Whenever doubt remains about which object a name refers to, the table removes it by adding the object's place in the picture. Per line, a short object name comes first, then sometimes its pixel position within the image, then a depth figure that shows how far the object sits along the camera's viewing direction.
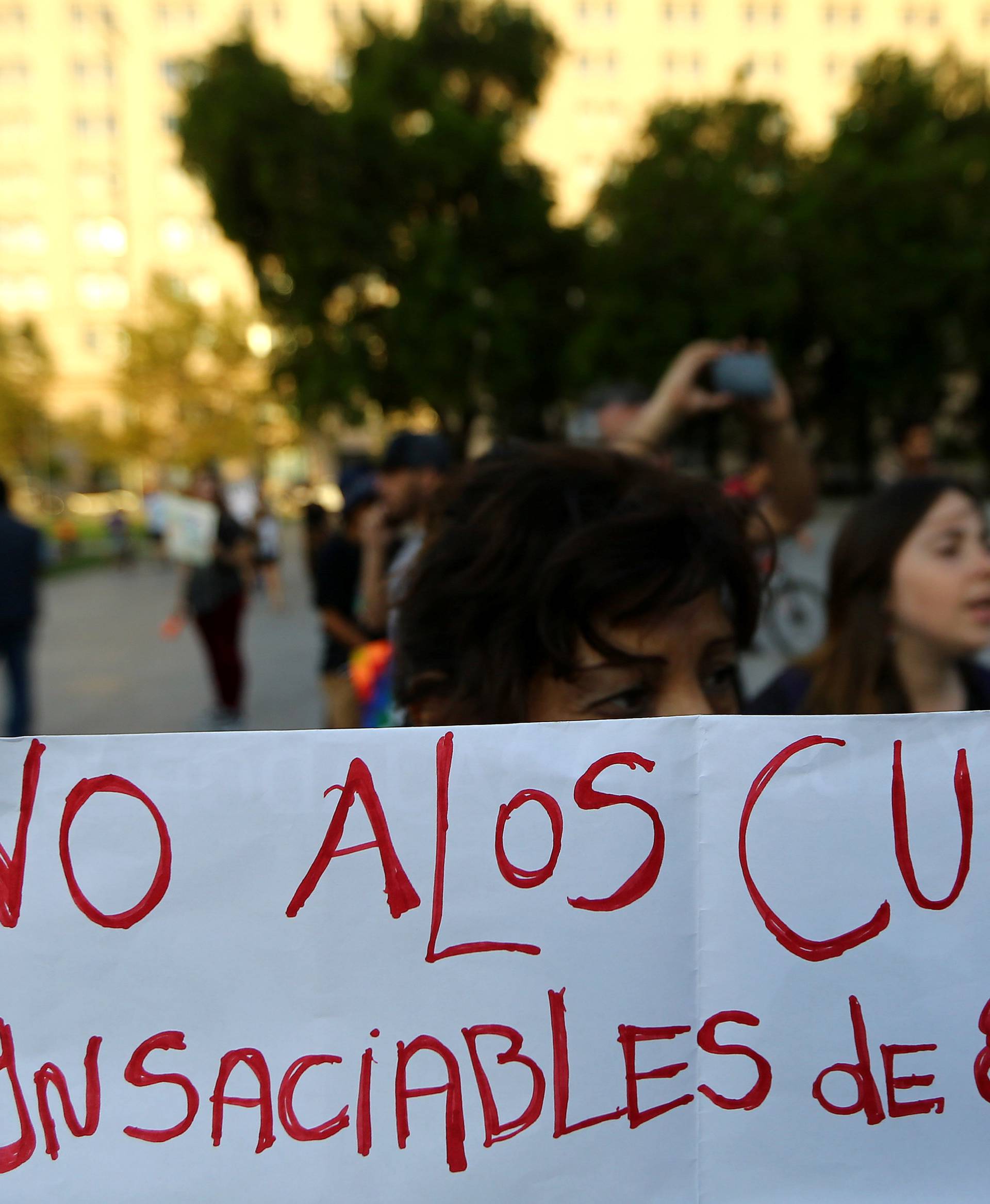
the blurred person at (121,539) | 20.39
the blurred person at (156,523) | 20.78
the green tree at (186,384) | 36.88
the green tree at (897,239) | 26.94
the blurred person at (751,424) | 2.76
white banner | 1.03
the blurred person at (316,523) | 8.19
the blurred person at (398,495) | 3.94
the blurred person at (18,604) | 5.67
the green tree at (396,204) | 19.91
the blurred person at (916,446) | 4.90
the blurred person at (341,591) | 4.70
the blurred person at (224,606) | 6.93
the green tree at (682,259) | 25.97
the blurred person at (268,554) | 13.96
